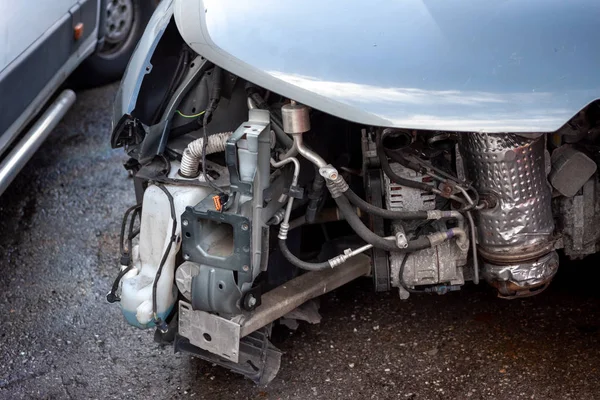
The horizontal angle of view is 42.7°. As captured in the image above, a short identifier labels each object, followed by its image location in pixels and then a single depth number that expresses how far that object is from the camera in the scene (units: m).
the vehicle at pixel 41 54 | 3.41
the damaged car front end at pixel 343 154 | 2.13
